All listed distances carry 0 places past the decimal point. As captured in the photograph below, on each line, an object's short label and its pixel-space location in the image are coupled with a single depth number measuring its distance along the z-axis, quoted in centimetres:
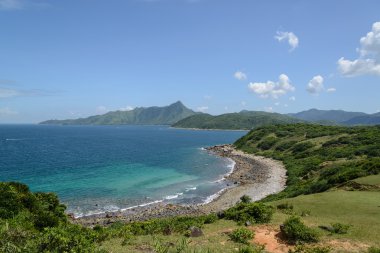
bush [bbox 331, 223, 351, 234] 1876
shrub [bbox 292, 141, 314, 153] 9453
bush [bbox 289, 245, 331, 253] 1578
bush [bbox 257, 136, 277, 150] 11594
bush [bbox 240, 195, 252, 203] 3661
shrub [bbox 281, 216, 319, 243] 1788
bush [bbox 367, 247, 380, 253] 1496
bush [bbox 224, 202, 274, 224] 2220
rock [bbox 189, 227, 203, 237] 1977
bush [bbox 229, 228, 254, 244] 1822
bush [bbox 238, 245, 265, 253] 1526
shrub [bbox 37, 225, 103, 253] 1266
